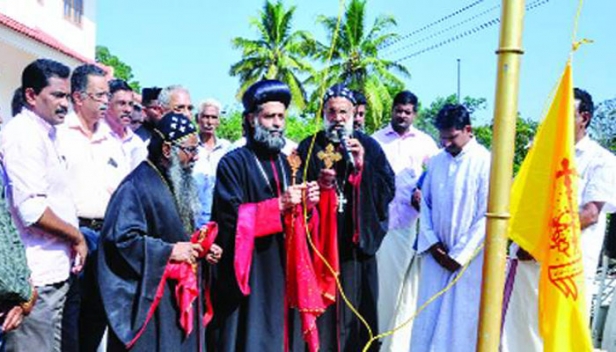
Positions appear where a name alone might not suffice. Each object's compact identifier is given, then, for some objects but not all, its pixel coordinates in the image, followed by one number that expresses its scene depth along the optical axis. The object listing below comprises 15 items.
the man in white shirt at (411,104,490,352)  5.77
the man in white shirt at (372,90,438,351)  6.88
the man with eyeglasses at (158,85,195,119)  6.25
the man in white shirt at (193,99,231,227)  6.17
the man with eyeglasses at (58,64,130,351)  4.92
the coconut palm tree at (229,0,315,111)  40.06
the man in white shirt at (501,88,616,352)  5.20
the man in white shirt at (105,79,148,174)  5.94
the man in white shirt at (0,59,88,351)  4.03
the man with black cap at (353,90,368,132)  6.95
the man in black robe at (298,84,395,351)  5.46
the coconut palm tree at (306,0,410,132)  37.75
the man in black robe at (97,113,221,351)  4.15
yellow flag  2.96
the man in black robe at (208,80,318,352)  4.76
